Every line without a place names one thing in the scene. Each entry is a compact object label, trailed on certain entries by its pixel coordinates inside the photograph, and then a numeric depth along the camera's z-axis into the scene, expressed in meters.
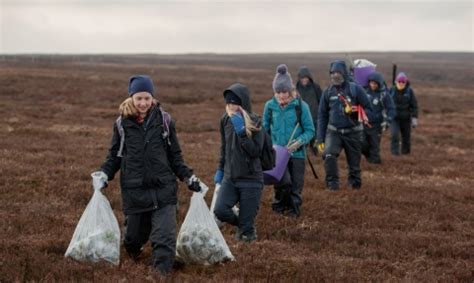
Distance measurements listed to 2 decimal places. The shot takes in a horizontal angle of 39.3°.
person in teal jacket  9.74
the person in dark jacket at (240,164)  7.95
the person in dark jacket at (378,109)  15.77
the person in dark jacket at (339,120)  11.76
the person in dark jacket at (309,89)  13.97
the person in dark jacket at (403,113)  19.36
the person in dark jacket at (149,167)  6.74
